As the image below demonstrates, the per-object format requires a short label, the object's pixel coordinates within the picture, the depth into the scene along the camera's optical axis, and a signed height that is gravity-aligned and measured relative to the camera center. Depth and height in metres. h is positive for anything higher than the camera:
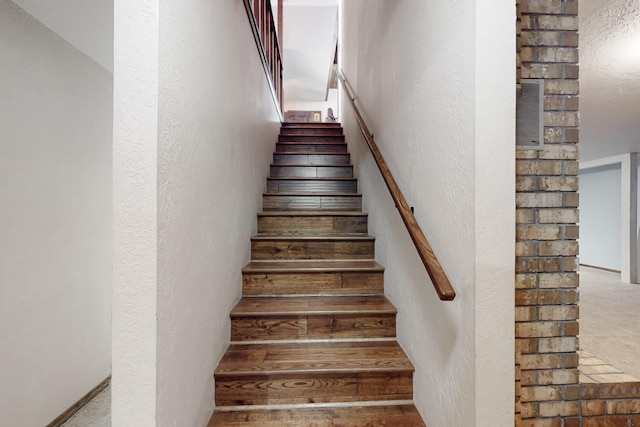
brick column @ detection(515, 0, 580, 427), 1.08 -0.09
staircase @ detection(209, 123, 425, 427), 1.34 -0.72
